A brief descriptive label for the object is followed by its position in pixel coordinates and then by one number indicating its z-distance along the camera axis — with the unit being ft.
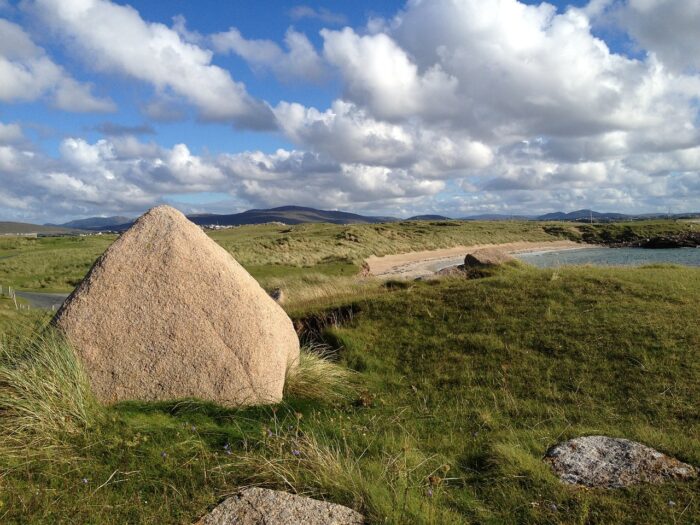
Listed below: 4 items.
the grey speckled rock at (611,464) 16.60
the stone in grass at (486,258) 67.44
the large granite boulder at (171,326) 23.02
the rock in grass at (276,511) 13.76
